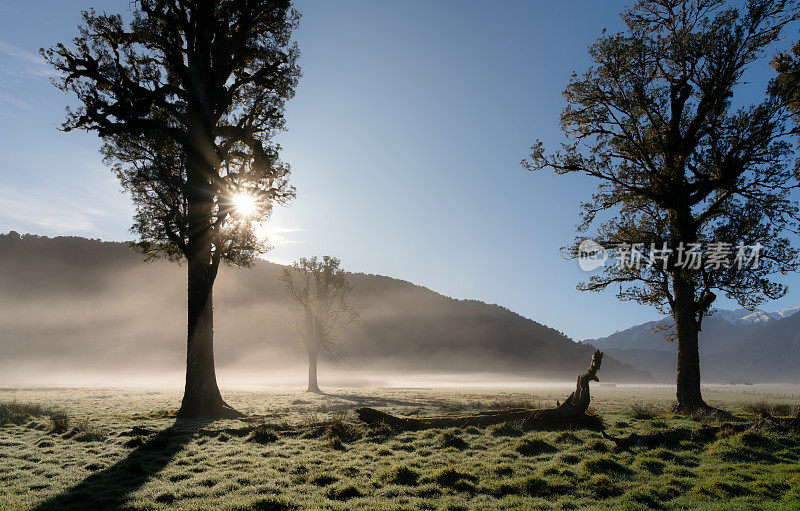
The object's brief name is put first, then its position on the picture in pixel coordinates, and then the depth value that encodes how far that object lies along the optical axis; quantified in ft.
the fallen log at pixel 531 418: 56.95
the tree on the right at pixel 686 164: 74.28
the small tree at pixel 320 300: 199.21
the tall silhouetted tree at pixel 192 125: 79.97
